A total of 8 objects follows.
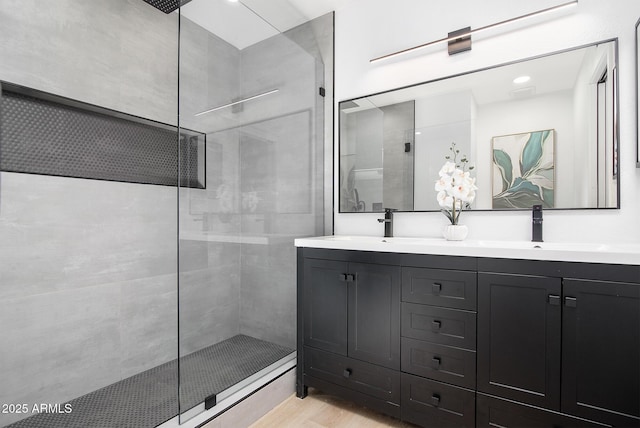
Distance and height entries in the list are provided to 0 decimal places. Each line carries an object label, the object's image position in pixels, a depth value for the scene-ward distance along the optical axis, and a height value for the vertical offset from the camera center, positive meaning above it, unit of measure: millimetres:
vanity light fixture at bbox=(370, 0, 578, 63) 1809 +1070
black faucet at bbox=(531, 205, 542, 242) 1698 -67
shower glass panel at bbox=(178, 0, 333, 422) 1522 +131
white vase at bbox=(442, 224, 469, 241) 1838 -120
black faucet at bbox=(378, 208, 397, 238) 2139 -66
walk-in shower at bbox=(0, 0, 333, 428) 1558 +41
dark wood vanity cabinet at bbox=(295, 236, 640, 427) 1230 -554
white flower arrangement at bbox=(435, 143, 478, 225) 1807 +133
